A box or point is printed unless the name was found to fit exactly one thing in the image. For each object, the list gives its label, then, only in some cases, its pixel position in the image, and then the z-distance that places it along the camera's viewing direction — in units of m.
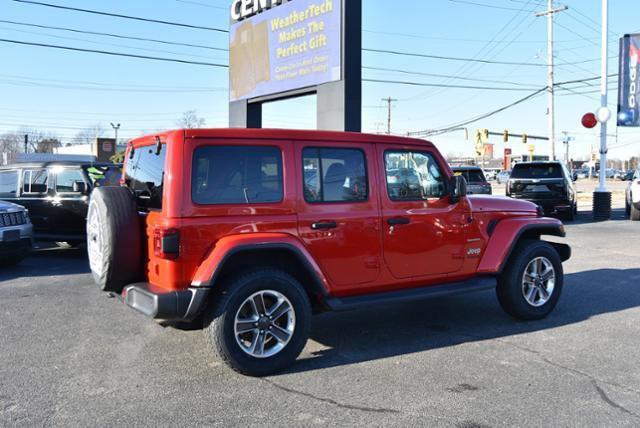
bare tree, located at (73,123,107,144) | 93.47
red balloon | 20.28
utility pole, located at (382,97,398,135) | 75.44
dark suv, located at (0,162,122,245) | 10.18
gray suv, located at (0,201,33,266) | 8.64
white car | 15.84
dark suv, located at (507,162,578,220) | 15.70
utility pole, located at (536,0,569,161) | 30.80
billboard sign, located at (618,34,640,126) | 18.59
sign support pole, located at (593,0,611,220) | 17.19
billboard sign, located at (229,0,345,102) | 15.30
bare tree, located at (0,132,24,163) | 95.44
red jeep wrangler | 4.11
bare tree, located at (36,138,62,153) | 83.43
